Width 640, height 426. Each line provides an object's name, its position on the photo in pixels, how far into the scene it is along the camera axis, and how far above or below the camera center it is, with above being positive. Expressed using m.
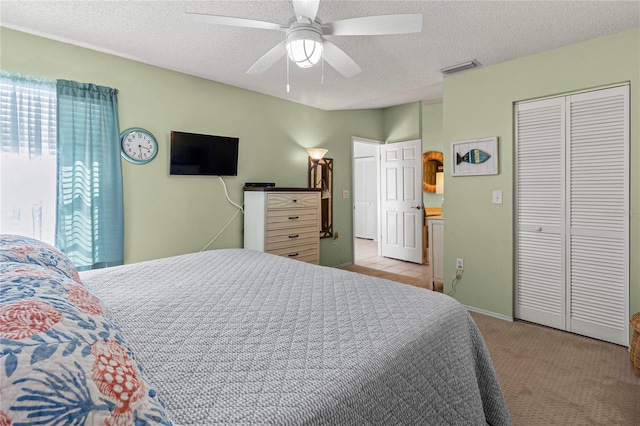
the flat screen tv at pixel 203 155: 3.37 +0.59
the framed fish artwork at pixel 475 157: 3.15 +0.52
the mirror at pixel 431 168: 5.40 +0.69
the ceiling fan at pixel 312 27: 1.69 +0.97
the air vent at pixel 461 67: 3.08 +1.35
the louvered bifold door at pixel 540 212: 2.84 -0.01
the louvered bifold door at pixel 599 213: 2.54 -0.02
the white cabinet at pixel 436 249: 3.91 -0.45
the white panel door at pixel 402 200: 5.39 +0.18
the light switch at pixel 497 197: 3.13 +0.13
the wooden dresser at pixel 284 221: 3.61 -0.12
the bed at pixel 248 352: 0.53 -0.40
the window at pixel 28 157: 2.50 +0.41
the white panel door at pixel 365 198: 7.93 +0.31
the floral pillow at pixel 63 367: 0.46 -0.24
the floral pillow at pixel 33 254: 1.12 -0.15
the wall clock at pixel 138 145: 3.05 +0.60
